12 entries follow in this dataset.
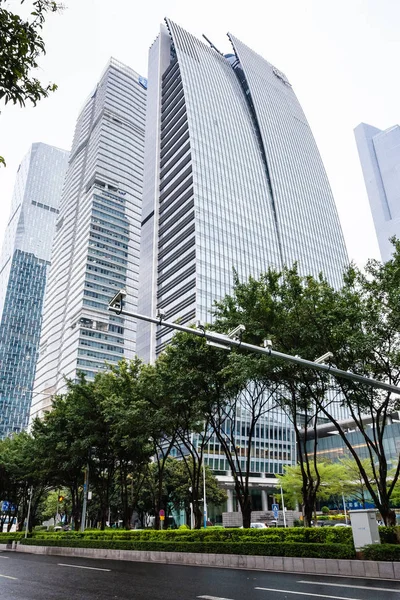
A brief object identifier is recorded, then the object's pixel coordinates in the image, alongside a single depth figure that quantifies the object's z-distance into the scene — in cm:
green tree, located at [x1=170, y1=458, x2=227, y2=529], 5440
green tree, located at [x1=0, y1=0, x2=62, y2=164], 622
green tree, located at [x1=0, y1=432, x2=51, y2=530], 3675
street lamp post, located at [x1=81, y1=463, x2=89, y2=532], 3160
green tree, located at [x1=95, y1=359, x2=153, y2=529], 2583
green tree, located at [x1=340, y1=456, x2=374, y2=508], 5189
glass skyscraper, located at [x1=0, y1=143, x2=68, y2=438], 15600
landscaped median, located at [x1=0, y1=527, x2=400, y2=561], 1502
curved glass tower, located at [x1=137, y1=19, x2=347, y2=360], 9975
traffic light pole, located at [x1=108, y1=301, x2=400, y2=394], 1109
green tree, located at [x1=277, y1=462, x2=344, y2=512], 5216
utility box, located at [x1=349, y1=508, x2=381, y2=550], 1461
